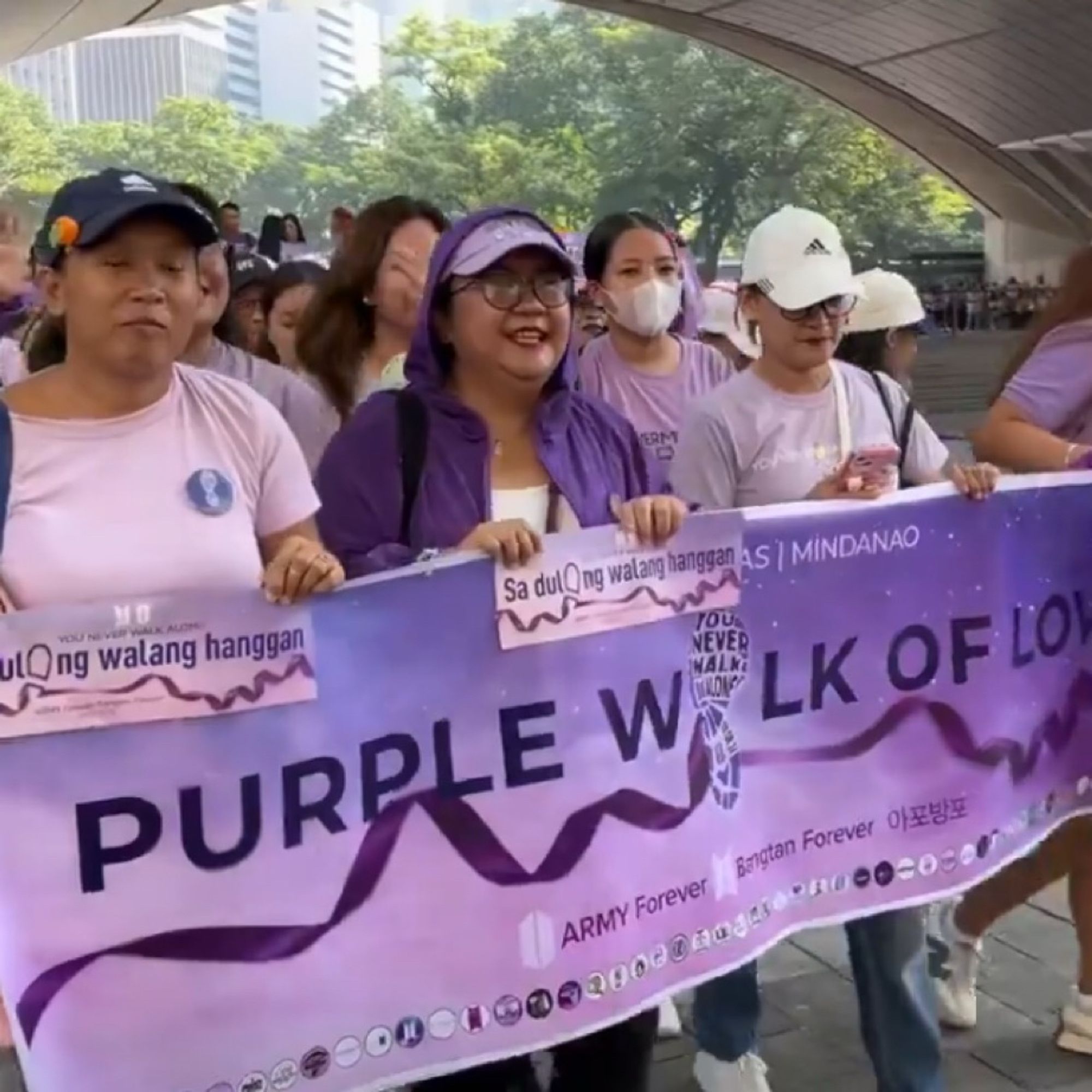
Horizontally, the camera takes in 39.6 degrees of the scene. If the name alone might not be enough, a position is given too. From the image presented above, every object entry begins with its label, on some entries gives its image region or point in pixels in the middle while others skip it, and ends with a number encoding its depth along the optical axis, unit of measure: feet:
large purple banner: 7.10
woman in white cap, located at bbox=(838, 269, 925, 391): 13.29
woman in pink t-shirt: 7.17
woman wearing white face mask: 13.24
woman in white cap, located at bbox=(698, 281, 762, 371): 17.26
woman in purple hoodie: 8.44
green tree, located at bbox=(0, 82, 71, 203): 123.54
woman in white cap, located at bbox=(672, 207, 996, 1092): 9.65
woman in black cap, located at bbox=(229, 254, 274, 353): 17.46
